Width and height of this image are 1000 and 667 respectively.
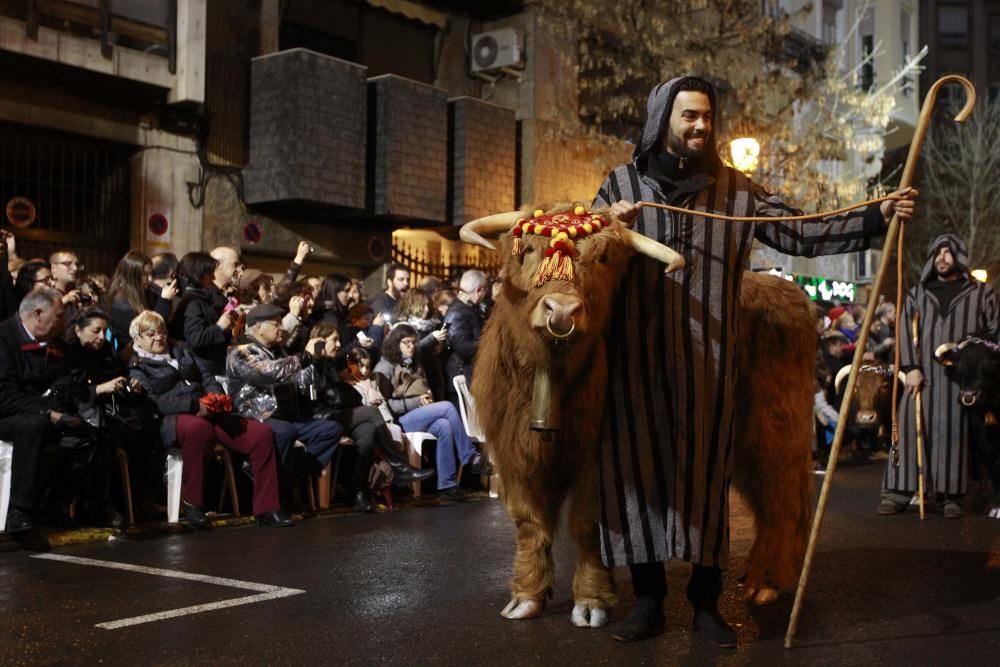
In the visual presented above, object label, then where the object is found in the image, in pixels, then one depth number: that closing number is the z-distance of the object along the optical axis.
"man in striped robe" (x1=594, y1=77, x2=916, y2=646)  5.00
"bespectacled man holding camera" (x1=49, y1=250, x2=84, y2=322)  9.22
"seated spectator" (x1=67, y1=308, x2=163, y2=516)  8.31
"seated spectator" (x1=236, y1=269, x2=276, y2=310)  10.89
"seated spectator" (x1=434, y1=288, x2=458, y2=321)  12.22
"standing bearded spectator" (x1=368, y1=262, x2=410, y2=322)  12.57
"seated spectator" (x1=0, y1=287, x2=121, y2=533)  7.80
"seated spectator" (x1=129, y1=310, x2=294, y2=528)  8.78
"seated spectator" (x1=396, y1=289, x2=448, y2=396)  11.17
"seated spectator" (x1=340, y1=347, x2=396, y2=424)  10.55
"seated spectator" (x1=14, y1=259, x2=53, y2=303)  9.16
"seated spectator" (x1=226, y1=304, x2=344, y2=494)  9.39
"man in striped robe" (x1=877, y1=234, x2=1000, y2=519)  9.73
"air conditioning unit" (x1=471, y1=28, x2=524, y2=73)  21.69
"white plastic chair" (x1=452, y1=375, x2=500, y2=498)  11.12
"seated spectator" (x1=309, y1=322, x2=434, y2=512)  9.96
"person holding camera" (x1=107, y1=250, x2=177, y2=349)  9.55
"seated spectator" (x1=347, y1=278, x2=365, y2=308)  11.62
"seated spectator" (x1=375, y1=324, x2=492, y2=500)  10.84
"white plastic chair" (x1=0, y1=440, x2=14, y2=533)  7.89
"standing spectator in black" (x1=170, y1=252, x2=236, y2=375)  9.47
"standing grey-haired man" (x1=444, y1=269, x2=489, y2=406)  11.16
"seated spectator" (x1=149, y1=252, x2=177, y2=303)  10.06
